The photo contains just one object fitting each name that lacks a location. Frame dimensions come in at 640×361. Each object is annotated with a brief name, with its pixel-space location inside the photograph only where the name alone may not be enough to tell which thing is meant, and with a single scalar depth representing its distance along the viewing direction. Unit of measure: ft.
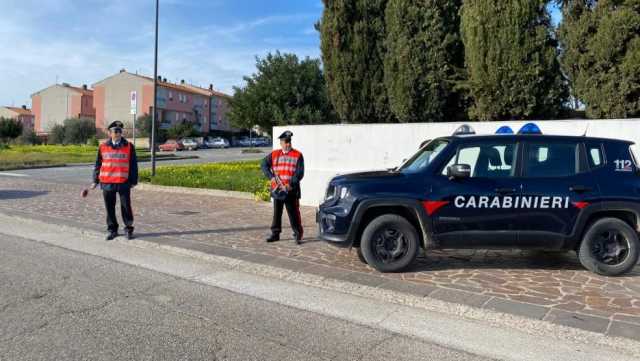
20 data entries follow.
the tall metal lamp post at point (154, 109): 54.80
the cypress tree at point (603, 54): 28.71
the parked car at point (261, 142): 229.21
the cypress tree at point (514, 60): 32.71
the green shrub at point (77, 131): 195.83
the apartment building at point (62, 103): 286.66
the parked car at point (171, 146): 176.20
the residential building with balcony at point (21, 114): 318.65
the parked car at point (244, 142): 230.05
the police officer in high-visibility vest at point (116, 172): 26.68
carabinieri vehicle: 19.97
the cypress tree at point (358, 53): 40.45
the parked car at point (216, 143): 207.92
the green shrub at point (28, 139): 180.07
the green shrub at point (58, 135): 198.49
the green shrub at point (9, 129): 181.98
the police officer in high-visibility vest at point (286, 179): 25.79
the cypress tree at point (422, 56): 37.45
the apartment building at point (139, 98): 264.72
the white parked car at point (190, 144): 186.80
